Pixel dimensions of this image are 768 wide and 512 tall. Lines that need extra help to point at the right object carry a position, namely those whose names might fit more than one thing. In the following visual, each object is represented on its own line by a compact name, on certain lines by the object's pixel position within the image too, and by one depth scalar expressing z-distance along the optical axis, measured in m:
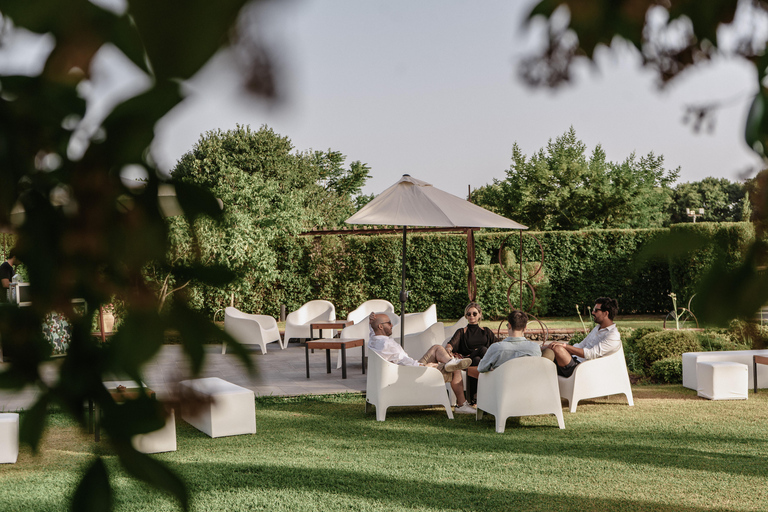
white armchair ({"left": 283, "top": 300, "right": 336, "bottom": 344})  12.23
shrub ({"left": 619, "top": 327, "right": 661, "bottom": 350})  9.44
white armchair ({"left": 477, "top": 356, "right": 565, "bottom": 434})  6.18
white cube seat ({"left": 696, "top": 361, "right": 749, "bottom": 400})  7.33
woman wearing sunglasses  7.41
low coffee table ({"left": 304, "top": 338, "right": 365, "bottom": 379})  8.78
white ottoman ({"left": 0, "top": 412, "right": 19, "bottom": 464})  4.95
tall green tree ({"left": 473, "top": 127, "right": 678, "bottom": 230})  24.97
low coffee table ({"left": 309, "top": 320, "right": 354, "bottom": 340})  11.07
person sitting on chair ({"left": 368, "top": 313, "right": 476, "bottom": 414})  6.98
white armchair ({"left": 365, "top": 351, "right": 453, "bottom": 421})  6.68
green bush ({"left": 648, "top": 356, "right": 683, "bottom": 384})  8.51
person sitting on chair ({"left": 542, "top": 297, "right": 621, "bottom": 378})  7.10
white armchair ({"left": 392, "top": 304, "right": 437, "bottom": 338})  10.90
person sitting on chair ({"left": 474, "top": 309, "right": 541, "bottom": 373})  6.46
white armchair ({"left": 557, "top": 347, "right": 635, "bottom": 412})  6.94
